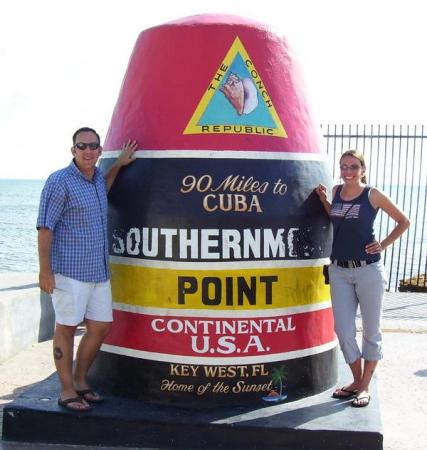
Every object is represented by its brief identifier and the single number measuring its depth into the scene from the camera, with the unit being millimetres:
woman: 4816
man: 4582
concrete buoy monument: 4836
